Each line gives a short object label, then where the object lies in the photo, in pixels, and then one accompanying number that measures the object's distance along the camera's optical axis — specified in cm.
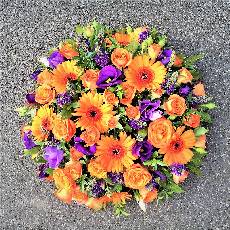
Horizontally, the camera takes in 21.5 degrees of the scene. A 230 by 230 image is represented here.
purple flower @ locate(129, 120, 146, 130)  129
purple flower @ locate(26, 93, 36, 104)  139
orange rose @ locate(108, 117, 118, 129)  129
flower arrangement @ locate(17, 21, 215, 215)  128
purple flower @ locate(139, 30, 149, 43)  137
